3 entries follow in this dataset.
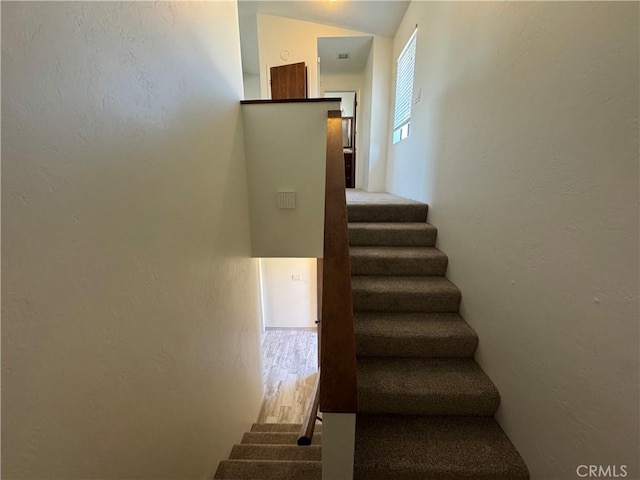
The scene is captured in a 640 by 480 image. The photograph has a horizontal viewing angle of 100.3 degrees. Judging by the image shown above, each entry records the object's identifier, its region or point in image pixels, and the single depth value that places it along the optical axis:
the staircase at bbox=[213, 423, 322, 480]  1.66
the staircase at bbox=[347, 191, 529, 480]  1.27
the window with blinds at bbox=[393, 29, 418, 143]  3.19
